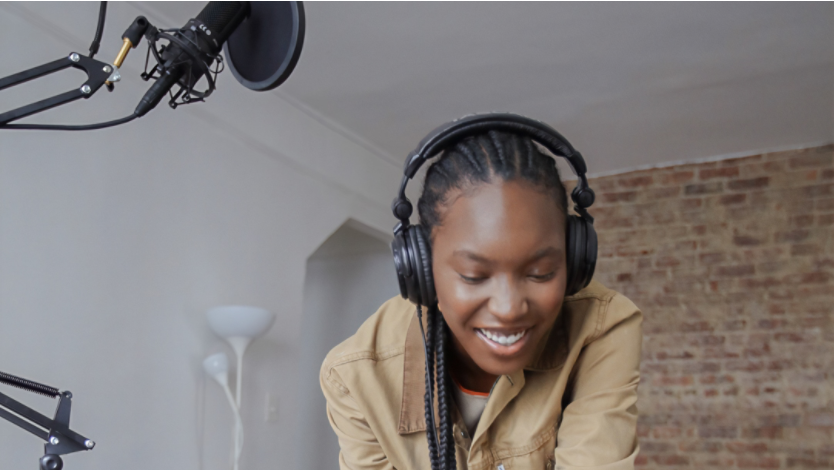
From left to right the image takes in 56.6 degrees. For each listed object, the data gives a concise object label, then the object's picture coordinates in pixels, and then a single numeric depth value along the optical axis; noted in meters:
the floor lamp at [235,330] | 3.08
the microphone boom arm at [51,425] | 1.69
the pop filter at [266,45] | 1.63
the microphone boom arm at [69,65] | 1.51
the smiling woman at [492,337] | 1.08
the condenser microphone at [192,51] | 1.58
